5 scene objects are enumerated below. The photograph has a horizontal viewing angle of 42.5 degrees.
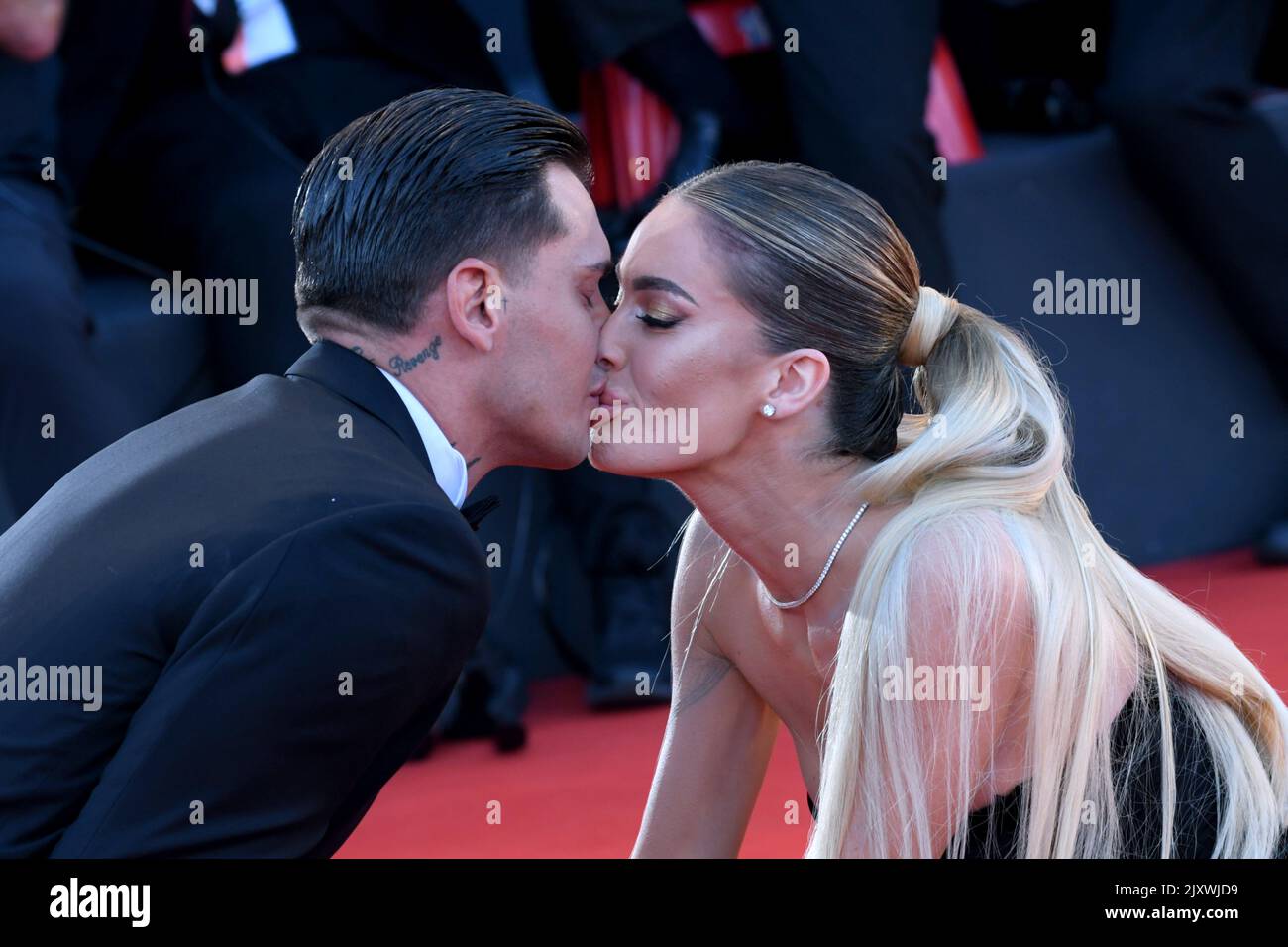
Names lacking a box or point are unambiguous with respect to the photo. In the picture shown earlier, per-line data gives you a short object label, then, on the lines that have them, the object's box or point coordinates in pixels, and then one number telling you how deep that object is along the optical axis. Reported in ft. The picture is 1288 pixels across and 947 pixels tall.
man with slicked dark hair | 4.44
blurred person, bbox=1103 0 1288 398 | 12.52
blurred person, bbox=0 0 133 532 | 9.59
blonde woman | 5.77
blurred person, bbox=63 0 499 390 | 10.93
